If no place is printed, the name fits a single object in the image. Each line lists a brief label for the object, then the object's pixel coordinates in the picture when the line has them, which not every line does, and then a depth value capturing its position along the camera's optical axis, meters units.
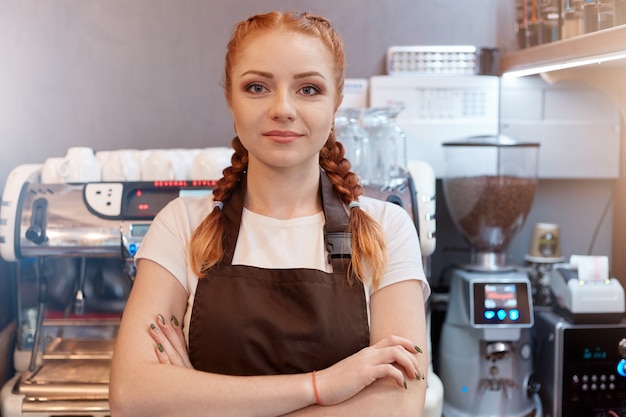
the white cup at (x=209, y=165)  2.19
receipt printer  2.23
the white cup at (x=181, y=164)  2.27
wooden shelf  1.83
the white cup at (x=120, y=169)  2.26
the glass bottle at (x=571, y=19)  2.24
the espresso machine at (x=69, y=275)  1.98
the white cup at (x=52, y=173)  2.19
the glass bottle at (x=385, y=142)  2.28
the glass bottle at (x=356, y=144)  2.29
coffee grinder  2.31
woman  1.42
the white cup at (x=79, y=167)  2.19
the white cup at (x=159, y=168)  2.25
